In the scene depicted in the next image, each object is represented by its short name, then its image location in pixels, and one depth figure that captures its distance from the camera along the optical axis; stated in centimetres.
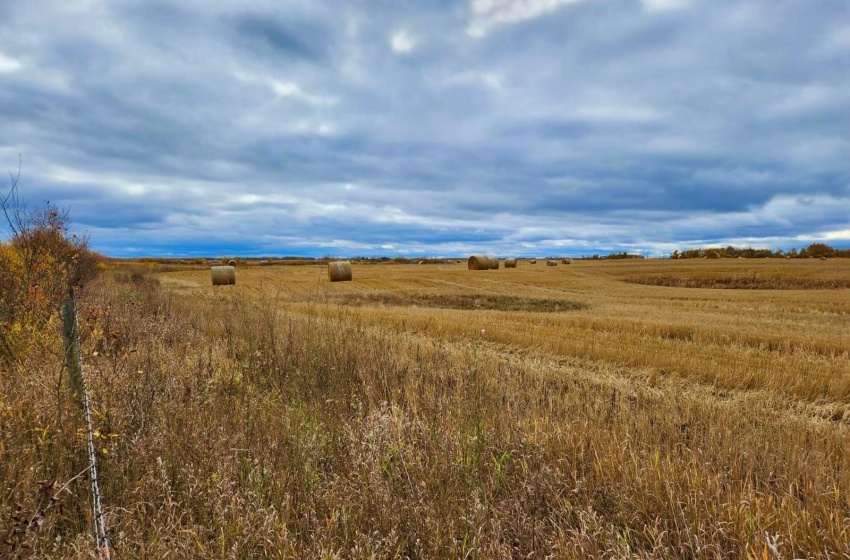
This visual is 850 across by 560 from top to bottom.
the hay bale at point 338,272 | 3544
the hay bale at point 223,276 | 3319
